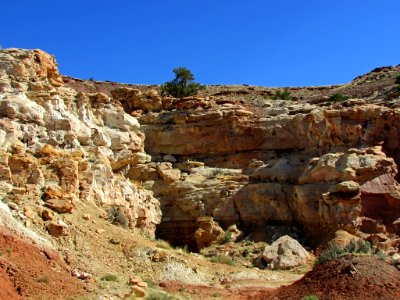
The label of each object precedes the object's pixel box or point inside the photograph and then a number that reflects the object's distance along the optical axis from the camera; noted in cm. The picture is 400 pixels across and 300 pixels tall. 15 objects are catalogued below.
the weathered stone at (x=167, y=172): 2658
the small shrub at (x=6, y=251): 1274
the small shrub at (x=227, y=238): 2302
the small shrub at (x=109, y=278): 1403
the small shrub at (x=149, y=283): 1462
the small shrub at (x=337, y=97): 3853
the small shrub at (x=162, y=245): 1821
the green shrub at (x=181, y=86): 4403
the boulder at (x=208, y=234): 2316
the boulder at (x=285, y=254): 1956
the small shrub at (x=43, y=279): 1238
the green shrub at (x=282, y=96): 4596
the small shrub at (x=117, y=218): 1883
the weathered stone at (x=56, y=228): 1509
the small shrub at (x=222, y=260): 1898
